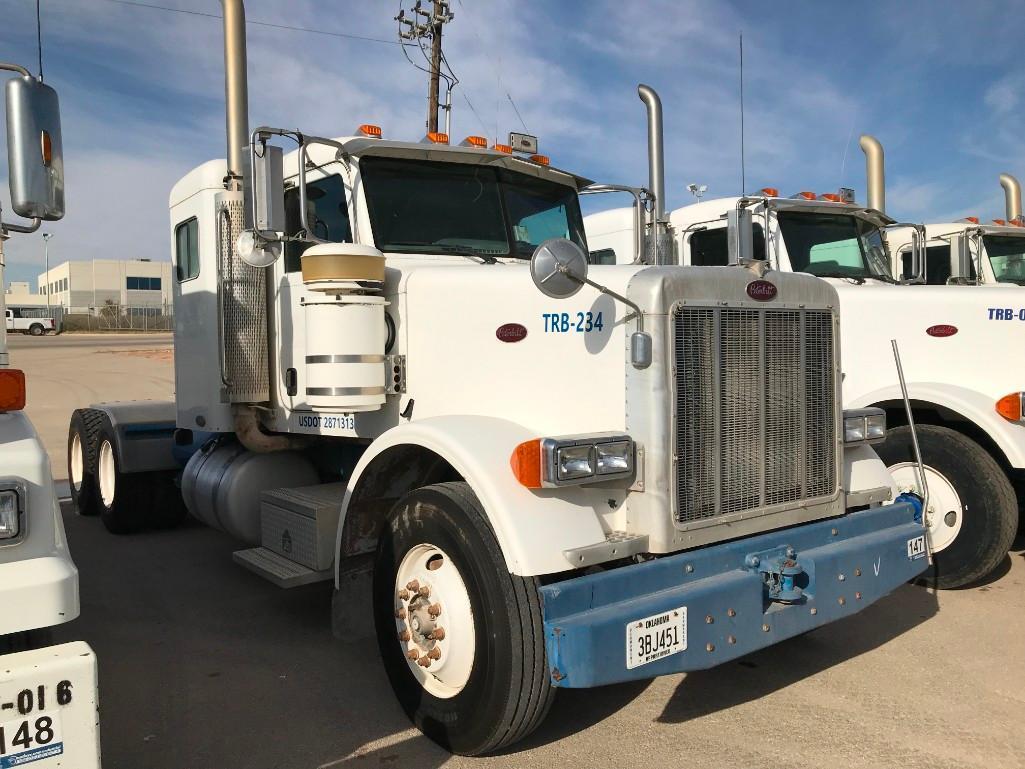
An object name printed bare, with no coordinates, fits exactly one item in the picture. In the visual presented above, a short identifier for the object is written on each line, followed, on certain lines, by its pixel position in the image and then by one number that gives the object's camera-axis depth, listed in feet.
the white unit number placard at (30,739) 6.92
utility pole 58.49
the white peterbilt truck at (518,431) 10.07
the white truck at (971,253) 26.35
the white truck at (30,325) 155.74
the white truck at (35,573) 7.02
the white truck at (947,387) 16.44
